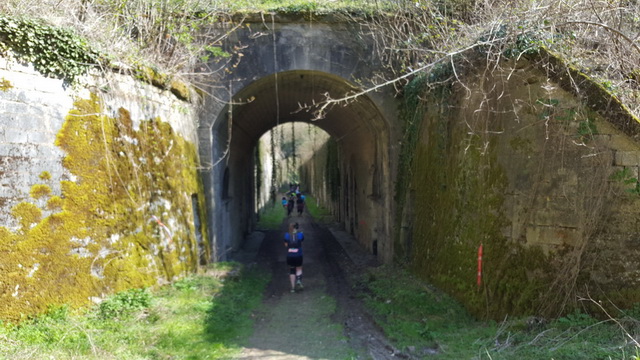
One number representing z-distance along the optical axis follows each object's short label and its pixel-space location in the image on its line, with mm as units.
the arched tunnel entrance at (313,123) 10477
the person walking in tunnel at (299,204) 23250
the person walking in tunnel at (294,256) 9414
